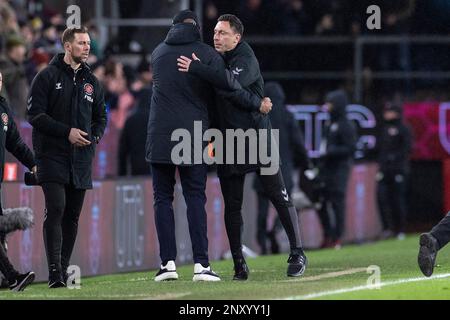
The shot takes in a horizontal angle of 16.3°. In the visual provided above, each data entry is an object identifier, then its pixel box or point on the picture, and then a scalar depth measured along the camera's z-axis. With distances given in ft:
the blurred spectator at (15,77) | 62.03
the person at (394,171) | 79.97
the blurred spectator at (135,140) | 62.18
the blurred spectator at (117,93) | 69.82
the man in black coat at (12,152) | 41.68
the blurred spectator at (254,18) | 88.33
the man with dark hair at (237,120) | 42.75
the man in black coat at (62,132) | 41.55
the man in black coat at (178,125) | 42.45
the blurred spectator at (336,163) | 70.59
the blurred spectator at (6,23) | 66.33
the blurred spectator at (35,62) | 64.03
